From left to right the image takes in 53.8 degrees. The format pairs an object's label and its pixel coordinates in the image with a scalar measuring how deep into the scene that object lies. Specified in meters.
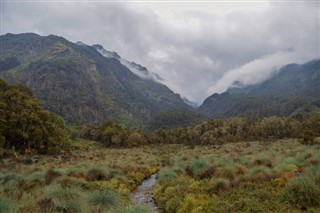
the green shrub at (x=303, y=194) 12.94
